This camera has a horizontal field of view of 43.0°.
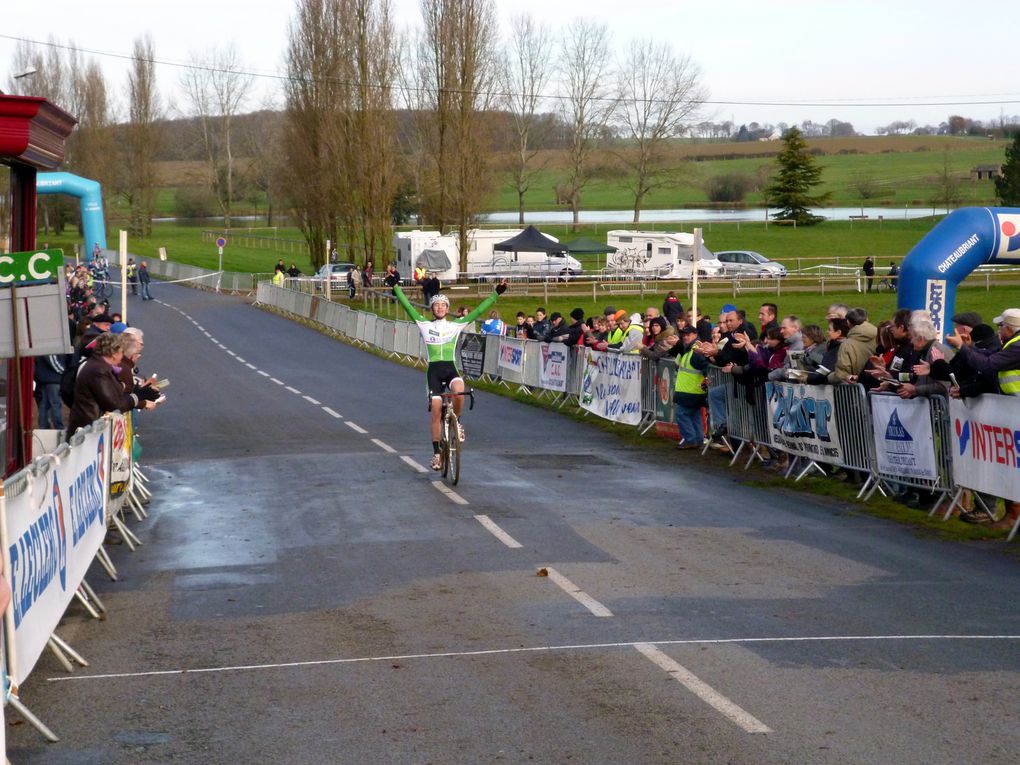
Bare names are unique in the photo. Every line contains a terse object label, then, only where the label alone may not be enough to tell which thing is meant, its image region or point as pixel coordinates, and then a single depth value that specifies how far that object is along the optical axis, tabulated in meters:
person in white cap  11.54
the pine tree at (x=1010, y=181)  78.69
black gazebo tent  64.44
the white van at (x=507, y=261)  66.06
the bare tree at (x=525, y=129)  108.69
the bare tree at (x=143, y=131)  95.75
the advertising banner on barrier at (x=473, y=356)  31.69
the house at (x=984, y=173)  115.54
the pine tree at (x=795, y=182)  100.88
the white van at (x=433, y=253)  65.69
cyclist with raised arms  14.74
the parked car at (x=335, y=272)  61.28
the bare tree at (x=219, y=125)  123.12
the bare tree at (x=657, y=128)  108.56
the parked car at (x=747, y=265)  62.84
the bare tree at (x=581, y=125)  109.38
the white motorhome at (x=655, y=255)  68.25
